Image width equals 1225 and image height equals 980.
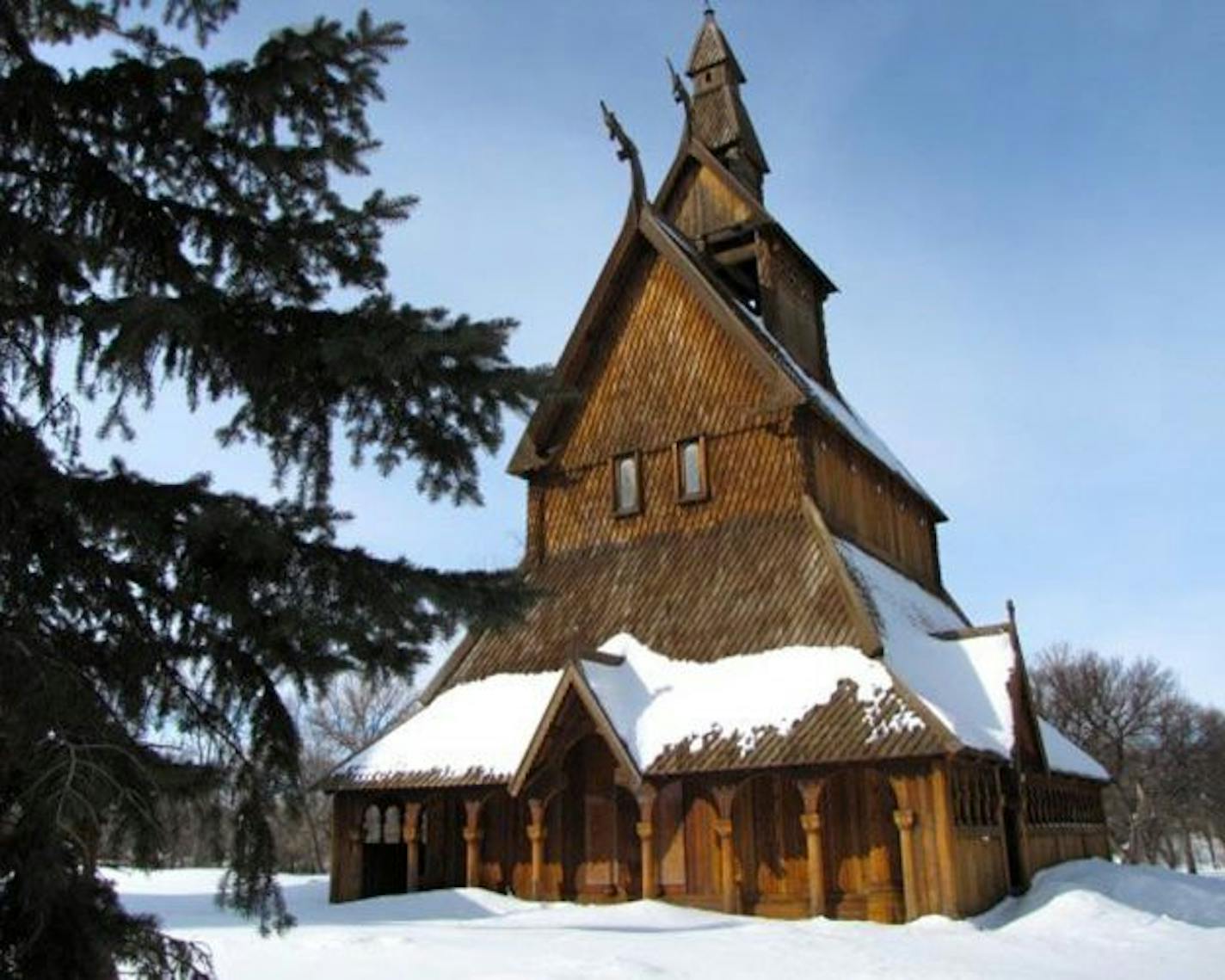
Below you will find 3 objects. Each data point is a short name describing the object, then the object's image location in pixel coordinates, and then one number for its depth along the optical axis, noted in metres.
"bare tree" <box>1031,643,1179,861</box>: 56.03
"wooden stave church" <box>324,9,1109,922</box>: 16.67
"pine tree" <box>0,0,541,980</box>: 4.42
